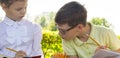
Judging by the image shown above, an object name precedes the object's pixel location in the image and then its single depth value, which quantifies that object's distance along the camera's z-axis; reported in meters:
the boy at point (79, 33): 2.88
